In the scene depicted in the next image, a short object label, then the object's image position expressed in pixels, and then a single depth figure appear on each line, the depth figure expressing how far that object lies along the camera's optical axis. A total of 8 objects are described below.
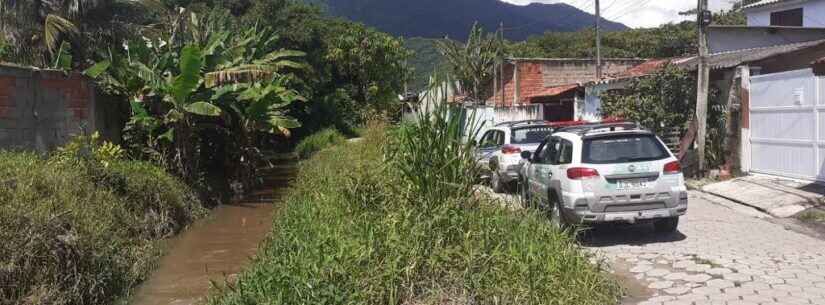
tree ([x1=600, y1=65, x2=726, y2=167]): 16.05
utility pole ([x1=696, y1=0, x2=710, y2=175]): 15.20
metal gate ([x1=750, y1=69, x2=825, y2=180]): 12.93
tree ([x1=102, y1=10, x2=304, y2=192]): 14.65
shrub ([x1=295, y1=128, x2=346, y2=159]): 29.47
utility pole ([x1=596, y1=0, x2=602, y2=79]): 25.69
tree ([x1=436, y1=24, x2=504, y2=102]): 34.78
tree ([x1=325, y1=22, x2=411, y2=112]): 38.59
